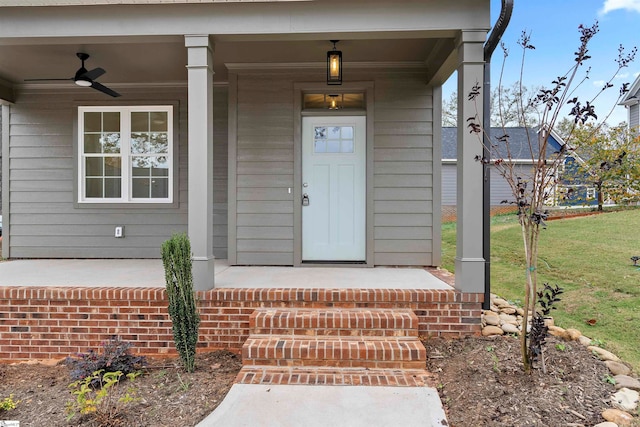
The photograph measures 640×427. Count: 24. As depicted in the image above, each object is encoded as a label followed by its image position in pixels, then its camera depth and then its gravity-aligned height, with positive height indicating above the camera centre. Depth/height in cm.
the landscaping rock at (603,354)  282 -105
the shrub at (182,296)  271 -60
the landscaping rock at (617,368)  262 -107
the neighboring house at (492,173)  1297 +157
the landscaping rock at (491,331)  326 -100
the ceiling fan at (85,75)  414 +148
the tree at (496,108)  1504 +425
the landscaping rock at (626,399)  226 -112
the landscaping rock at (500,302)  398 -95
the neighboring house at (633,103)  1231 +360
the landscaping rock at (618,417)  212 -114
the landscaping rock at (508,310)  379 -96
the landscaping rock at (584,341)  302 -102
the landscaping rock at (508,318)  348 -97
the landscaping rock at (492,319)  343 -96
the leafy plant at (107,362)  284 -112
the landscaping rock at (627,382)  245 -109
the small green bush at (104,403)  224 -120
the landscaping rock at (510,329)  326 -99
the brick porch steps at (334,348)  264 -97
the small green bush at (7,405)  250 -125
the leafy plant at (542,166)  250 +32
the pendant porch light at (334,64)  399 +153
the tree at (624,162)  634 +85
